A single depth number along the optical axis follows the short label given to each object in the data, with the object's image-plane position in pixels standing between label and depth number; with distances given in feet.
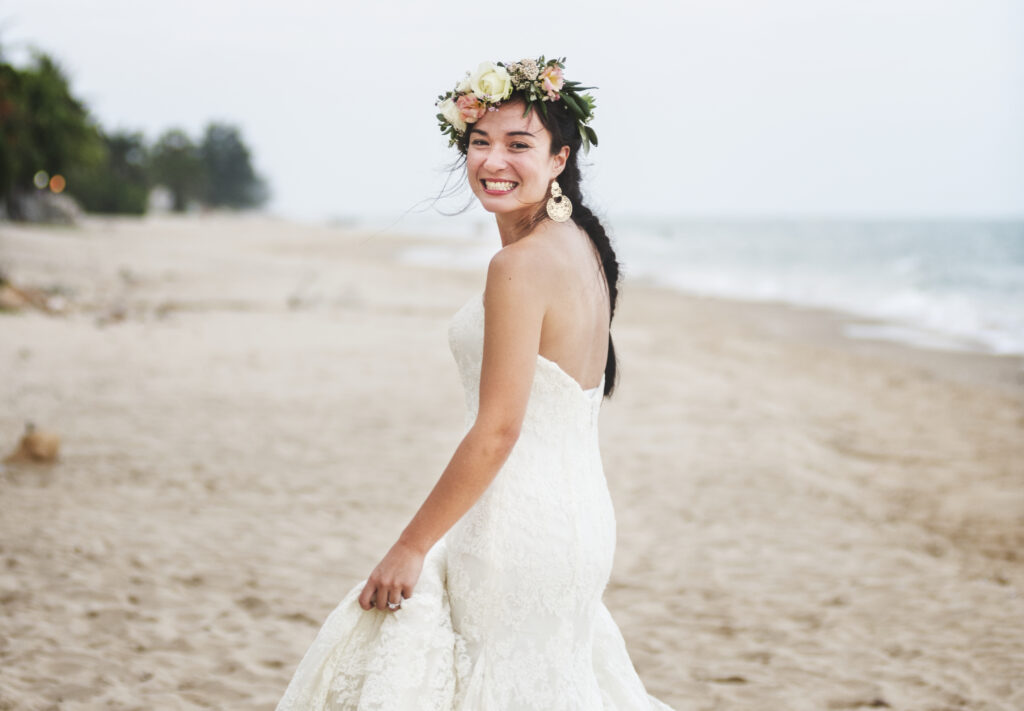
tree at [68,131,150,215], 156.04
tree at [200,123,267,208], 329.72
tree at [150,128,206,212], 258.78
